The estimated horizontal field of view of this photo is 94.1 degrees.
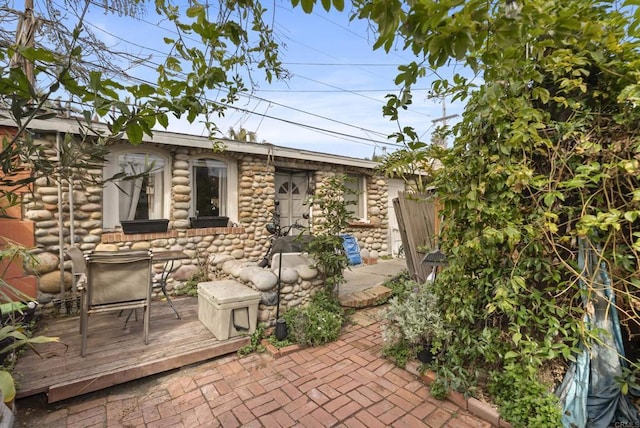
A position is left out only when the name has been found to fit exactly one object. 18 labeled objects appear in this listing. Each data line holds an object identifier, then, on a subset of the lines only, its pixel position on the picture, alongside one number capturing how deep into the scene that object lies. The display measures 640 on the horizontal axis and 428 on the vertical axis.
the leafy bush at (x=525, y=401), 1.89
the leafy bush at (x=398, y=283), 4.52
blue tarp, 1.92
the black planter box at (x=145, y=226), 4.65
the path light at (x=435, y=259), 2.97
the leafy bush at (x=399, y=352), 2.90
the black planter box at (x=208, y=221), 5.27
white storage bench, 3.14
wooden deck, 2.40
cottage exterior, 4.02
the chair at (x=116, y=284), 2.76
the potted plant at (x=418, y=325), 2.60
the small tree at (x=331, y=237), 3.73
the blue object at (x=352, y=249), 7.19
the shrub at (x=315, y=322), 3.32
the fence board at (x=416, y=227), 4.32
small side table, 3.67
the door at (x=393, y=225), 8.48
